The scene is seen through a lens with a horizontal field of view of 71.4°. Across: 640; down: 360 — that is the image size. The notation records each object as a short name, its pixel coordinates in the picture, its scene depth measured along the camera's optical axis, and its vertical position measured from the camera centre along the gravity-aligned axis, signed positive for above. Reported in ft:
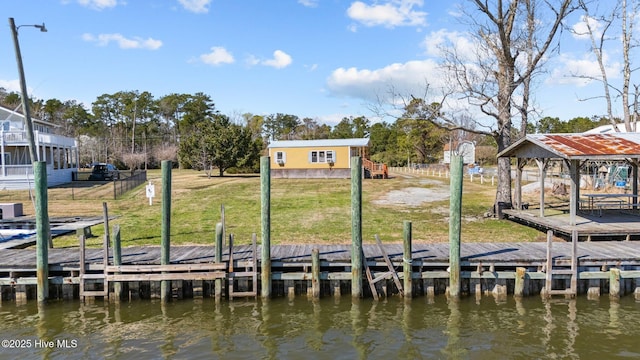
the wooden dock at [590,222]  44.78 -6.51
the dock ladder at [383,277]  35.53 -8.87
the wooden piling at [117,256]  34.73 -7.07
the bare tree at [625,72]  77.77 +16.17
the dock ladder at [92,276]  35.04 -8.56
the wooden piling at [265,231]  35.27 -5.17
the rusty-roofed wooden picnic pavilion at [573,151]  46.21 +1.54
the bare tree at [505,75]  58.95 +12.47
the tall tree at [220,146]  146.72 +6.94
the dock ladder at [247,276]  35.53 -8.68
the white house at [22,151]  114.01 +4.90
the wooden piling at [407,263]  34.73 -7.67
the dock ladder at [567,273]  35.04 -8.57
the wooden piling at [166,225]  35.29 -4.55
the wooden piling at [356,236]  35.17 -5.52
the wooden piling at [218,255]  35.50 -7.04
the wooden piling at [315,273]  35.22 -8.48
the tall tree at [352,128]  256.52 +23.07
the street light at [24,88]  43.39 +8.21
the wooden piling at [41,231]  34.96 -5.00
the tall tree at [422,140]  206.90 +12.45
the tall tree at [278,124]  295.32 +28.59
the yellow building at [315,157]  130.41 +2.81
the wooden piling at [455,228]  34.88 -4.89
